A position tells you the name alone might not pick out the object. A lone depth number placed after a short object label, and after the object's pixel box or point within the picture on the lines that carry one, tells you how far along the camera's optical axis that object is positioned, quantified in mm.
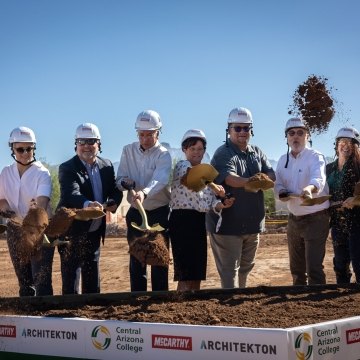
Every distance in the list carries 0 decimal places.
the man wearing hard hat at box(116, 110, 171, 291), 6176
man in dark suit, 6141
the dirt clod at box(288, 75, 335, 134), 7043
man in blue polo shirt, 6199
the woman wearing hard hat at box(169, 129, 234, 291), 6258
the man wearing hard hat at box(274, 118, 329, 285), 6246
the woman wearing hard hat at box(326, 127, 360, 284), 6324
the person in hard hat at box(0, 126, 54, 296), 6176
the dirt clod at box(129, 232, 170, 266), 5312
